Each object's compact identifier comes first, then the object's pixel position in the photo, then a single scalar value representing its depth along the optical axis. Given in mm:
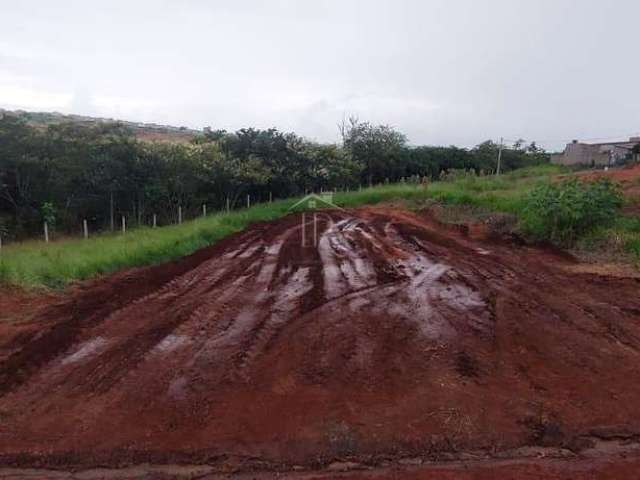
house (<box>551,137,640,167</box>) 42531
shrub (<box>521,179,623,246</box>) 13578
